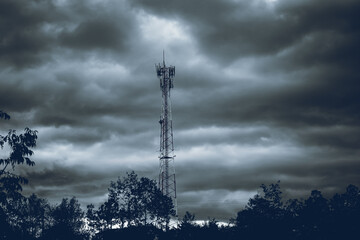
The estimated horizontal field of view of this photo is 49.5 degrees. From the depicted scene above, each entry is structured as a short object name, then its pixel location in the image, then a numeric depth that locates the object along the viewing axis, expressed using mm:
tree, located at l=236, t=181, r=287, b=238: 45312
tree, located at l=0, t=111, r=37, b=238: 26617
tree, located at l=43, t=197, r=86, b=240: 63750
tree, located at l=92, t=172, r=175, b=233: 62062
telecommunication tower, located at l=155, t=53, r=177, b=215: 55688
